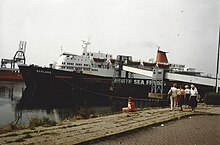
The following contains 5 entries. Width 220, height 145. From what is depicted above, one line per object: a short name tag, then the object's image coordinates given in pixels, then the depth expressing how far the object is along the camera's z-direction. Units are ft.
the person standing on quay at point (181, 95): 36.58
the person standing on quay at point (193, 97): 34.50
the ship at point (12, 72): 160.95
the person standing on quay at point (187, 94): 38.17
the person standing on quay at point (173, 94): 35.18
